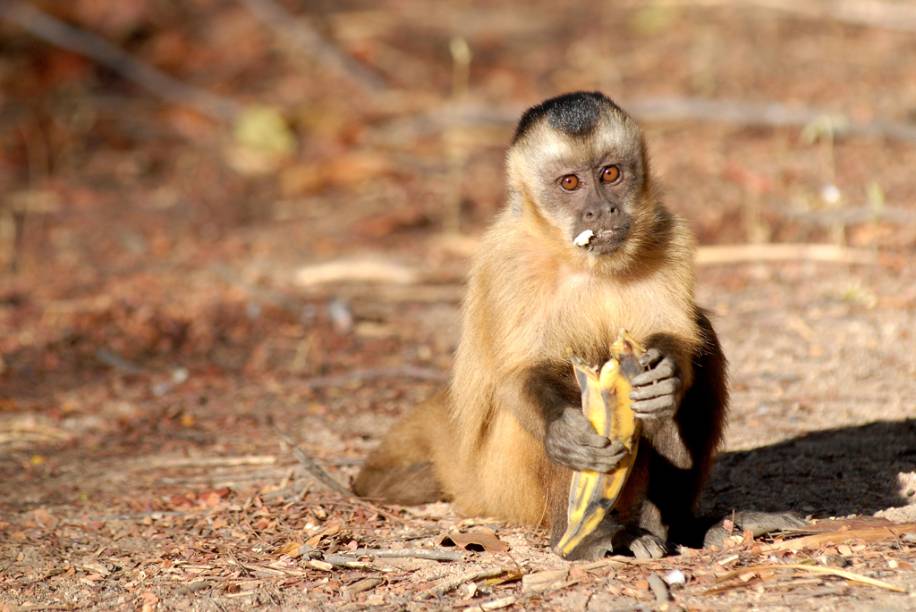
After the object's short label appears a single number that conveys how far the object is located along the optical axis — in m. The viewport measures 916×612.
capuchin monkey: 8.21
